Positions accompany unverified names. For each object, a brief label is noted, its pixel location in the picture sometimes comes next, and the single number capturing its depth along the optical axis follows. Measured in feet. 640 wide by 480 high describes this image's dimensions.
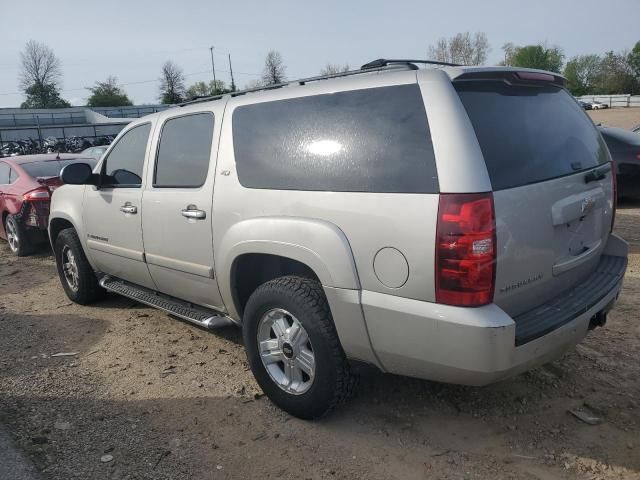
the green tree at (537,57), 345.72
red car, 26.09
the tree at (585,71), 316.42
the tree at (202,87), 283.57
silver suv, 8.05
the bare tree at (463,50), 272.51
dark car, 28.89
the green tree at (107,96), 315.99
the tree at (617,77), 274.57
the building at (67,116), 161.68
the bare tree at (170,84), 299.17
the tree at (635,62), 286.66
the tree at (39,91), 293.43
